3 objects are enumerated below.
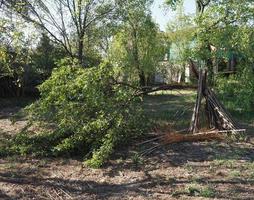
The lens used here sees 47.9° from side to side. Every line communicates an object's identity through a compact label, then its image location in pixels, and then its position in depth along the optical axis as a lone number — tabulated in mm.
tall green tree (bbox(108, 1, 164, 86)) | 12101
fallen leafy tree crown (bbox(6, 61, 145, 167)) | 5020
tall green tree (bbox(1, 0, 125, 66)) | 9998
